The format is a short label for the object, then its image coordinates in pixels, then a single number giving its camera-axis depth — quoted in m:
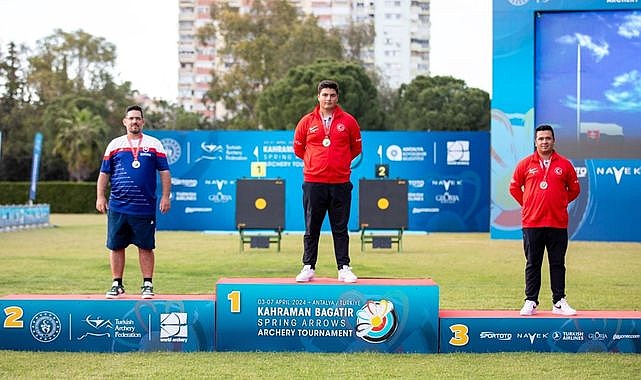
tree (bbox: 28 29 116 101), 62.34
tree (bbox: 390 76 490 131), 54.22
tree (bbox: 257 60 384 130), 47.97
